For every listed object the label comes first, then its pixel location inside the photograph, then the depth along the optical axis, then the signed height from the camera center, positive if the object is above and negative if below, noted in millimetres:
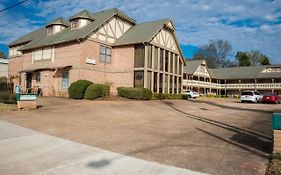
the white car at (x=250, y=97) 33594 -1148
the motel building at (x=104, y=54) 27594 +3872
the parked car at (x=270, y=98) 33375 -1281
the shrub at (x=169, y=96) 27842 -946
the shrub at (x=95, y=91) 23672 -283
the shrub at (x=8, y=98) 18638 -737
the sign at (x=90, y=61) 27206 +2875
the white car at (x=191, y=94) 44012 -1034
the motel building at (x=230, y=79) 55616 +2155
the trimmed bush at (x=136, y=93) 25175 -492
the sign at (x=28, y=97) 15945 -572
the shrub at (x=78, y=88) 24345 -5
